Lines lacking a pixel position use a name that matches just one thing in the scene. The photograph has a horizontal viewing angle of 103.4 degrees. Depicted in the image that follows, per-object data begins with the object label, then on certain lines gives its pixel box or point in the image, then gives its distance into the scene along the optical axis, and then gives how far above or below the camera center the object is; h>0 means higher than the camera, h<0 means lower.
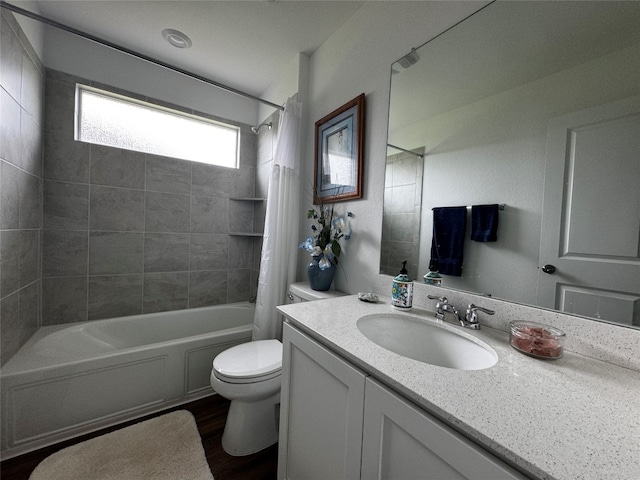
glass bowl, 0.70 -0.28
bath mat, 1.18 -1.17
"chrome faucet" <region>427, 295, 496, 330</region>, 0.92 -0.28
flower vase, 1.59 -0.26
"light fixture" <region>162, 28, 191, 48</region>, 1.73 +1.33
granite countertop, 0.38 -0.32
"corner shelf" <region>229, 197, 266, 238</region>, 2.42 -0.03
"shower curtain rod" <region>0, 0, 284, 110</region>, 1.19 +0.99
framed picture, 1.50 +0.53
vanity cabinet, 0.49 -0.49
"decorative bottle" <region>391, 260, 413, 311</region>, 1.10 -0.24
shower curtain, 1.80 +0.04
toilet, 1.28 -0.86
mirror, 0.70 +0.34
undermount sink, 0.86 -0.39
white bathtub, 1.29 -0.91
